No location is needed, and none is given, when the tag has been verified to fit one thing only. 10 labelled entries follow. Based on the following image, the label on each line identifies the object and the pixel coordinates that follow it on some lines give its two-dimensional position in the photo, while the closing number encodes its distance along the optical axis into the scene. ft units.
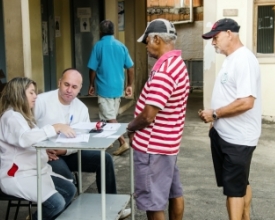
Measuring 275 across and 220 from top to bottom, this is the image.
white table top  12.03
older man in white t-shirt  13.57
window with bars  31.04
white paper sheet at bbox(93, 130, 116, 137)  13.27
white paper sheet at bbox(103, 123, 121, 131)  14.12
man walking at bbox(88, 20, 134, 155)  23.17
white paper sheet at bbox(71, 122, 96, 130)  14.30
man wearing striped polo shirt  12.67
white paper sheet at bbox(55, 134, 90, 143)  12.63
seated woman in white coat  13.00
